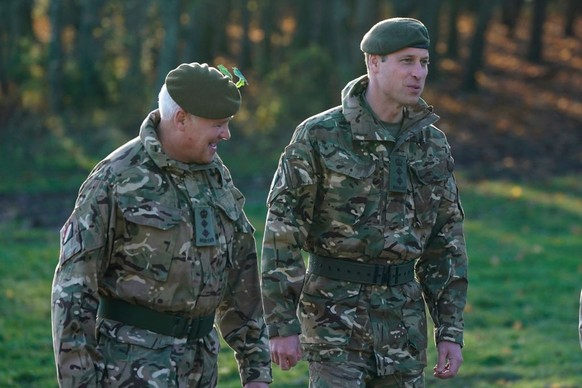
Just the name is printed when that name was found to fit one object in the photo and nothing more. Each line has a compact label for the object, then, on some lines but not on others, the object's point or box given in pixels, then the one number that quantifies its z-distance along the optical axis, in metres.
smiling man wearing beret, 4.92
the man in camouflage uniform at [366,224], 5.98
